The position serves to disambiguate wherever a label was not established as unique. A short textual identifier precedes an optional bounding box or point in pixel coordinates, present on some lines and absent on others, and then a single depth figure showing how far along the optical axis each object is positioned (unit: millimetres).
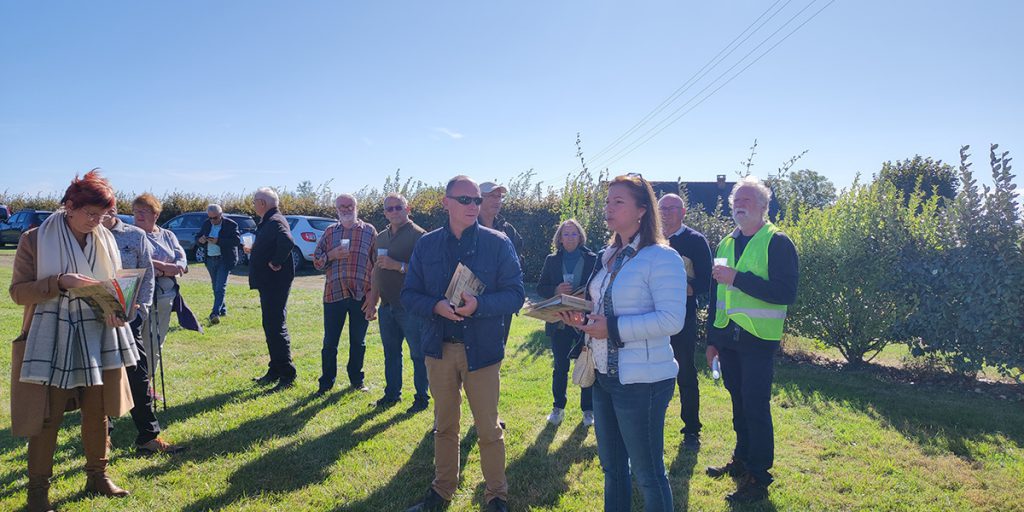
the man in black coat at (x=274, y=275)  5660
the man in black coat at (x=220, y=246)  9242
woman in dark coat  4966
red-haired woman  3135
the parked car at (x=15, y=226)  23625
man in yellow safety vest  3482
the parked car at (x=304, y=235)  16469
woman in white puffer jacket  2555
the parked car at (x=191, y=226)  18047
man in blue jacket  3273
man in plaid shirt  5516
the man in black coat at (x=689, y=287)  4320
